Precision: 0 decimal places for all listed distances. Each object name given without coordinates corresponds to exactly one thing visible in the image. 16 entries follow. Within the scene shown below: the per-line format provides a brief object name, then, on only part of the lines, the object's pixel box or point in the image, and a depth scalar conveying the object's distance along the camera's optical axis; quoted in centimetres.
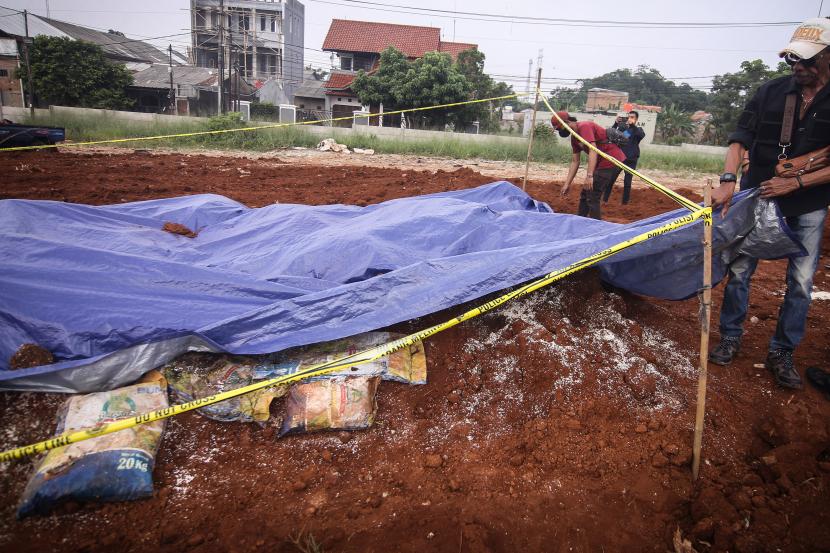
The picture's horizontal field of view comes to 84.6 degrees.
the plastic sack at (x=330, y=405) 204
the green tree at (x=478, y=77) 2267
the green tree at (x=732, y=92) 2219
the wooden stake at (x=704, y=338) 177
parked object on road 989
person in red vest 464
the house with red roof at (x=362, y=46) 2589
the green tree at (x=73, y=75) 2106
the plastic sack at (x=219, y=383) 207
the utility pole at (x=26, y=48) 1620
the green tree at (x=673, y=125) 2712
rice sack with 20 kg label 159
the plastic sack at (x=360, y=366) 221
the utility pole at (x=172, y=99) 2399
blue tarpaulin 209
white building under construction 3453
